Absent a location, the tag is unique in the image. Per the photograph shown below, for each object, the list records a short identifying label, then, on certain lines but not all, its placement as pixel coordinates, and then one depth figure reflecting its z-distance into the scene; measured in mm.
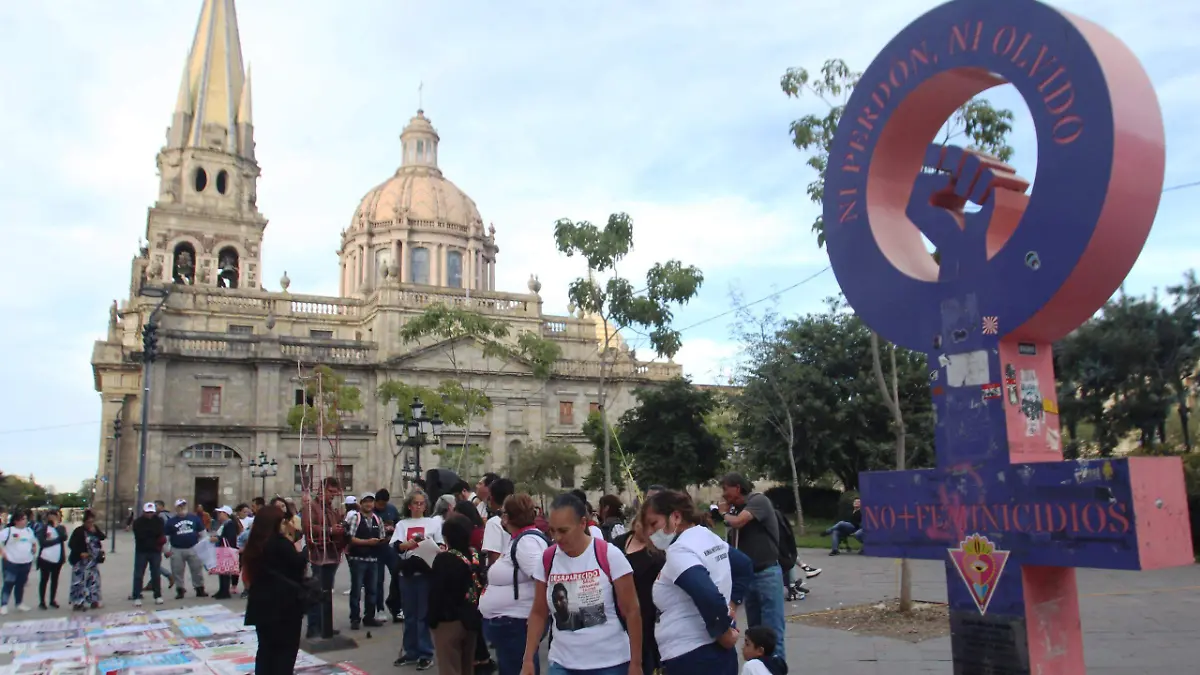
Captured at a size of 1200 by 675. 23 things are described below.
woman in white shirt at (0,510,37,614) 14672
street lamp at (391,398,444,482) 21219
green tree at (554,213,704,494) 25062
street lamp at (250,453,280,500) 35250
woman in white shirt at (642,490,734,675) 4742
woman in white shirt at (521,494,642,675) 4934
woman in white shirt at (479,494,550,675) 6102
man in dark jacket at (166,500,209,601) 16250
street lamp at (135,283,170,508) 21172
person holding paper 9344
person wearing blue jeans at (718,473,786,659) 7559
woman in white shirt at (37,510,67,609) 15242
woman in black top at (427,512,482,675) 6840
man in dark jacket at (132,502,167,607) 15547
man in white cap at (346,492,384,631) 11938
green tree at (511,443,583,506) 42375
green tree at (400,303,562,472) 35000
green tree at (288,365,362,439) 34469
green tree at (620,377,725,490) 38406
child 5137
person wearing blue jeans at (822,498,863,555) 21094
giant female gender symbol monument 4707
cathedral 42094
